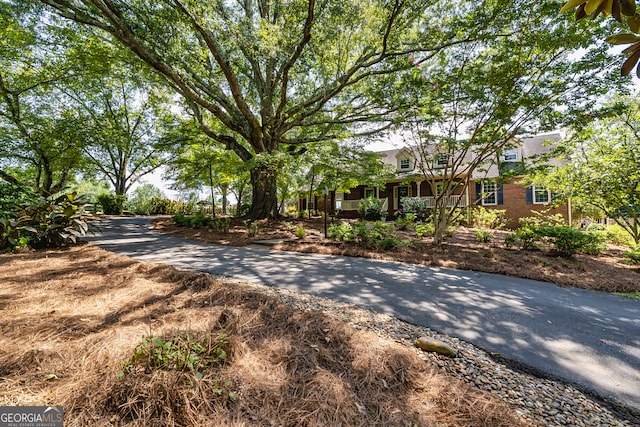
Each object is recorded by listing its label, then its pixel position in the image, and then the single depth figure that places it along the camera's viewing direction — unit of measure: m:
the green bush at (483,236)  7.79
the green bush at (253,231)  8.34
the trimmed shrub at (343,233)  7.19
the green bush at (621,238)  8.82
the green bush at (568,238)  5.86
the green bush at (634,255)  5.48
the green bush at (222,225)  9.06
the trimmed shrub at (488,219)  12.12
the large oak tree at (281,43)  6.41
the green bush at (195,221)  10.16
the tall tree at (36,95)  8.27
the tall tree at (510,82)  5.11
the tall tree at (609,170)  7.56
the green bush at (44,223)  4.53
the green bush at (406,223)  10.94
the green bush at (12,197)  4.77
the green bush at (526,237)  6.53
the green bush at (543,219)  10.49
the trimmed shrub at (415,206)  14.48
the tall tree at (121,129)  9.95
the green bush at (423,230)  8.58
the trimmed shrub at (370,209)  15.93
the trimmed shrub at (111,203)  17.92
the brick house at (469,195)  14.24
